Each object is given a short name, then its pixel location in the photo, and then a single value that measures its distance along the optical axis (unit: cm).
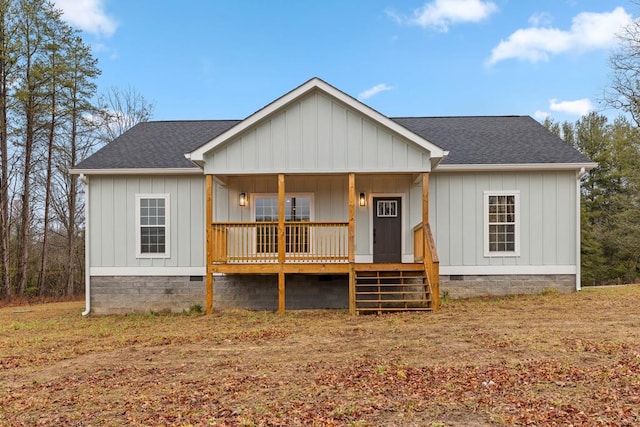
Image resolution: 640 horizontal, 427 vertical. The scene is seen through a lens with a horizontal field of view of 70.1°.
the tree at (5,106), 1728
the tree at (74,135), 1950
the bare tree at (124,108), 2406
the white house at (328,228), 1126
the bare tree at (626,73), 1942
